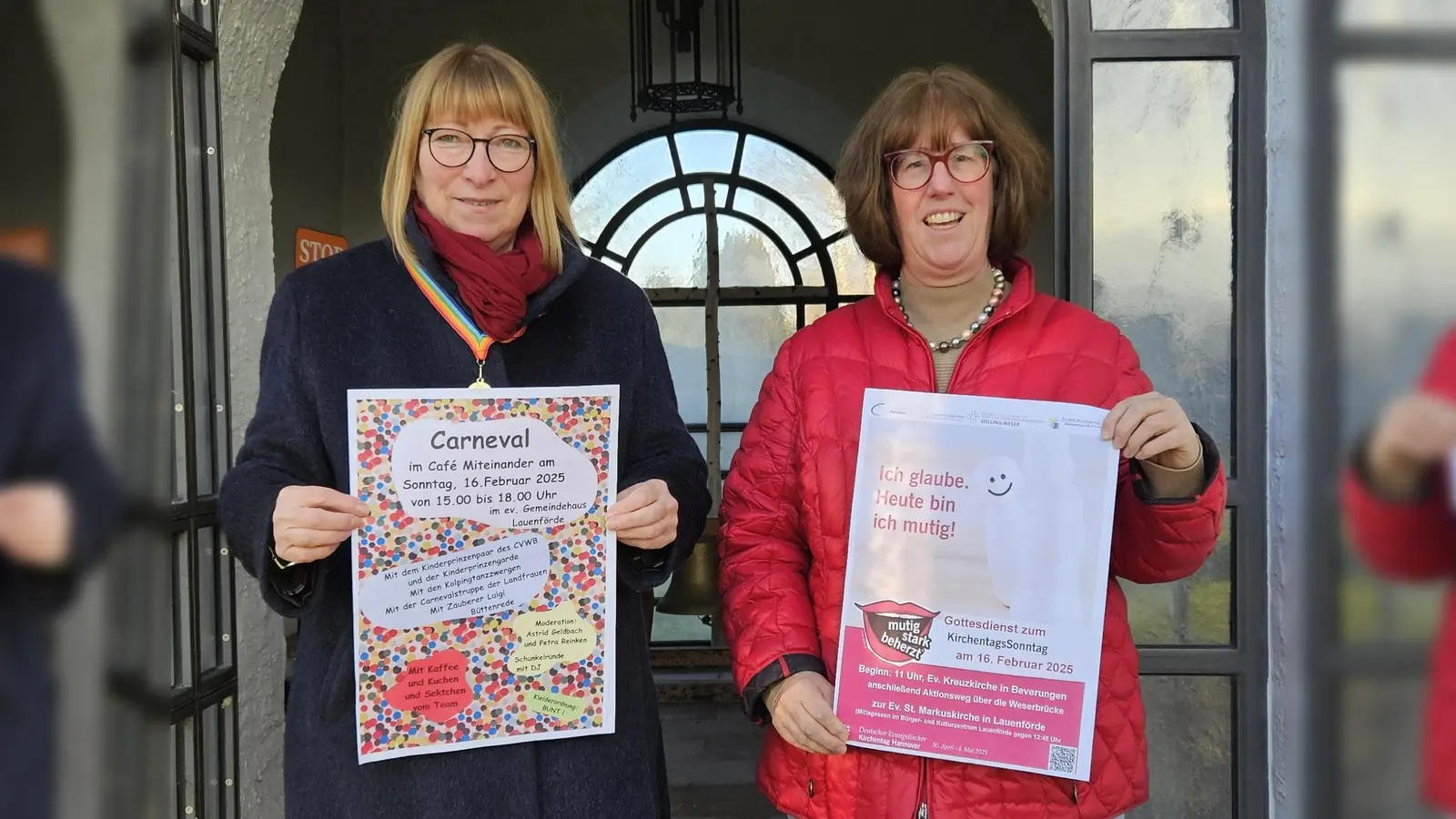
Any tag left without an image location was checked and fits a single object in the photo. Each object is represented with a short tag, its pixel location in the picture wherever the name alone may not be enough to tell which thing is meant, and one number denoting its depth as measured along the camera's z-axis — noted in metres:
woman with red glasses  1.35
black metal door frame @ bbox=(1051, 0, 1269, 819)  1.99
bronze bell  5.22
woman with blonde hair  1.31
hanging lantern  5.12
